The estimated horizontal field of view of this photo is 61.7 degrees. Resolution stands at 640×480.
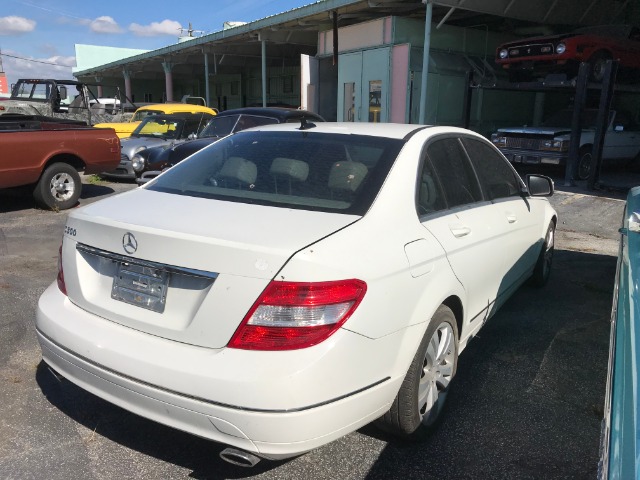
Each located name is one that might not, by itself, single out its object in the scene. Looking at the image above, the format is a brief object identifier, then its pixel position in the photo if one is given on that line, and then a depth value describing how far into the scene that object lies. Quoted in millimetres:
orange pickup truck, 7426
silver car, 10695
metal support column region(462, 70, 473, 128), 12822
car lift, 10141
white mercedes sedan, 2047
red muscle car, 11305
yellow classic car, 13078
